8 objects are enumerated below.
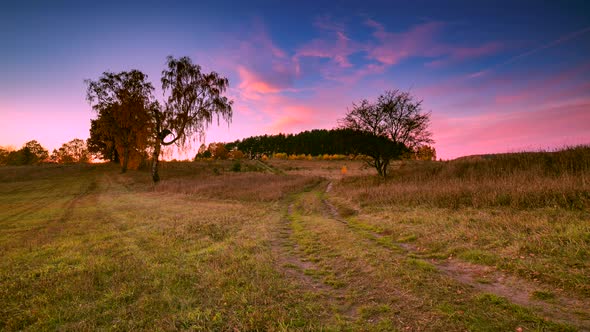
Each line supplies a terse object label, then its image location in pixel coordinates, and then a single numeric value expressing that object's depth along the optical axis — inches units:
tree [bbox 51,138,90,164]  3791.8
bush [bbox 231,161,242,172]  2037.0
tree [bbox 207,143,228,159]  4152.1
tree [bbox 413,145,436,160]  927.7
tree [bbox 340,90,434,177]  905.5
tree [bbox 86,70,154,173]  1285.7
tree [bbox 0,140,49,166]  3161.9
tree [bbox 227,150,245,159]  4217.5
